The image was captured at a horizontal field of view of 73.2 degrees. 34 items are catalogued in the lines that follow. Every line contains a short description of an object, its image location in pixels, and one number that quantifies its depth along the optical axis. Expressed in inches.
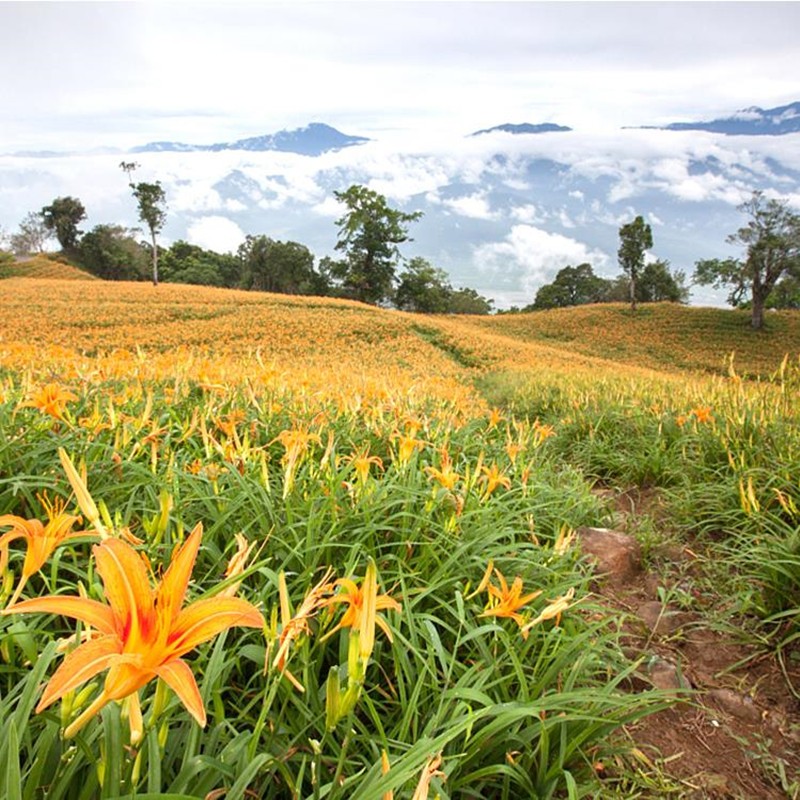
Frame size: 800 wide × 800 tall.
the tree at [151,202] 1428.4
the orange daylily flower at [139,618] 20.1
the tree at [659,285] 1861.5
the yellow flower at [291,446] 56.5
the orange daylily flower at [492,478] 68.9
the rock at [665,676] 67.8
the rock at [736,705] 65.6
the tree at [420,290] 1851.6
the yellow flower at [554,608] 44.1
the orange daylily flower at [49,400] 63.6
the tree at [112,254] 2202.3
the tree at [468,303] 2694.4
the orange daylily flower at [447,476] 65.0
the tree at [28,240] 2541.8
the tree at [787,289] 1201.4
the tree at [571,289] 2365.9
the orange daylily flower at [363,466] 59.4
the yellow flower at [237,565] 30.4
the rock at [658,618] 80.7
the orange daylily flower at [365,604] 30.3
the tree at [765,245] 1178.6
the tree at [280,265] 2086.6
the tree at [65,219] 2347.4
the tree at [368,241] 1717.5
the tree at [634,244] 1462.8
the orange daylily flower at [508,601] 45.0
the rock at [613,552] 93.9
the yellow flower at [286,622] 30.8
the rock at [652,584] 92.0
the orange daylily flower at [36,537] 28.4
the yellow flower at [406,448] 73.6
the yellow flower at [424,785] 25.2
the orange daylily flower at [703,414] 122.5
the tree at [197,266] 2144.4
